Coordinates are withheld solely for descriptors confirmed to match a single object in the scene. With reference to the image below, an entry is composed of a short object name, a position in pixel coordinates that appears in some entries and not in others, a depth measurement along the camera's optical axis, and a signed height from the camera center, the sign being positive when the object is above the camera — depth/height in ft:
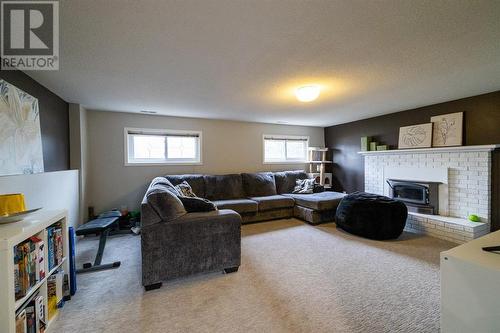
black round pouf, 10.32 -2.81
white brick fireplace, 10.35 -1.16
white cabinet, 3.01 -1.99
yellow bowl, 4.76 -0.86
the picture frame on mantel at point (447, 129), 11.44 +1.86
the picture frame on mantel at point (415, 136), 12.66 +1.65
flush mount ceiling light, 9.00 +3.15
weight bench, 7.22 -2.32
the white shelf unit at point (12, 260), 3.58 -1.68
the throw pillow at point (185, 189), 11.42 -1.36
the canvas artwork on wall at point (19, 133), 6.08 +1.14
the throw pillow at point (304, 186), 15.76 -1.77
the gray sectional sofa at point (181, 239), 6.50 -2.47
